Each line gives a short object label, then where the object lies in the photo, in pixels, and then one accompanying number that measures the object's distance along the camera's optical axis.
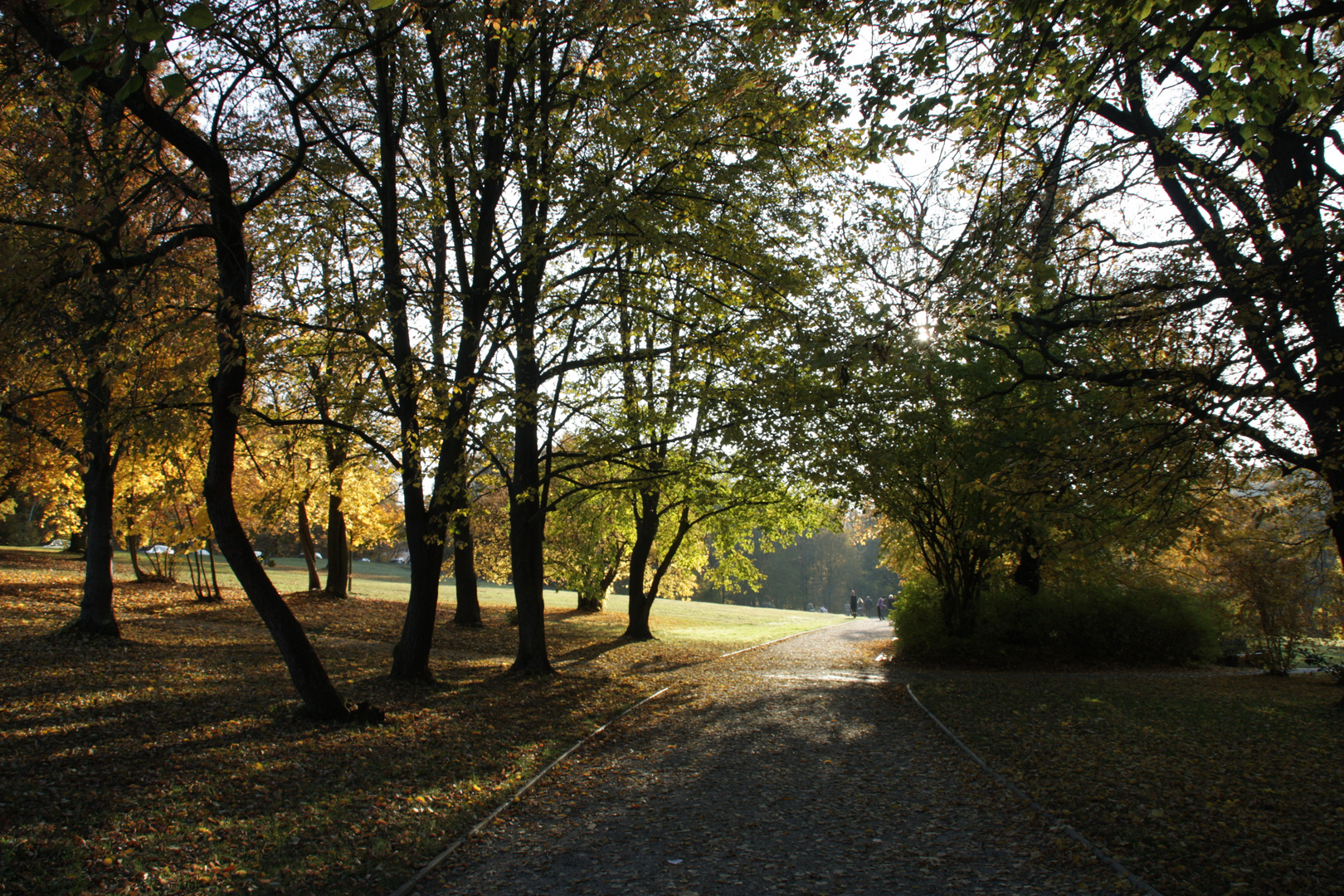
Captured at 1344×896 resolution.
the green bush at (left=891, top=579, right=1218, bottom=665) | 16.67
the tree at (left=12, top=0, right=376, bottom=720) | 6.43
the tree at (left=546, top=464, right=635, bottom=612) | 20.61
